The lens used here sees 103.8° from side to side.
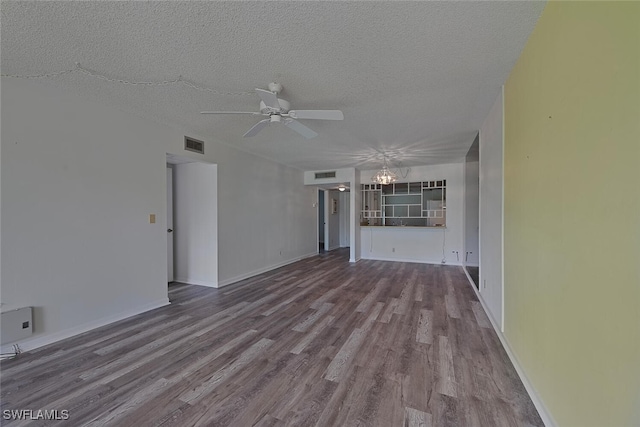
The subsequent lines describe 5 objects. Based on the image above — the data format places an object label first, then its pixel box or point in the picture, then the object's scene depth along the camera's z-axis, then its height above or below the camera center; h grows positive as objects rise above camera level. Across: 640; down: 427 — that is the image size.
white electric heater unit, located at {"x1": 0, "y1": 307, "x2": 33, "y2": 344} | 2.10 -0.98
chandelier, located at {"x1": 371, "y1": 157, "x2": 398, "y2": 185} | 5.54 +0.76
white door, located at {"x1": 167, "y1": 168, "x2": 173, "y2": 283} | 4.41 -0.13
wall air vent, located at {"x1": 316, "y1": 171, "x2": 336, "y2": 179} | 6.61 +0.95
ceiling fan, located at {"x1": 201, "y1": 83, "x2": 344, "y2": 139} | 2.20 +0.91
